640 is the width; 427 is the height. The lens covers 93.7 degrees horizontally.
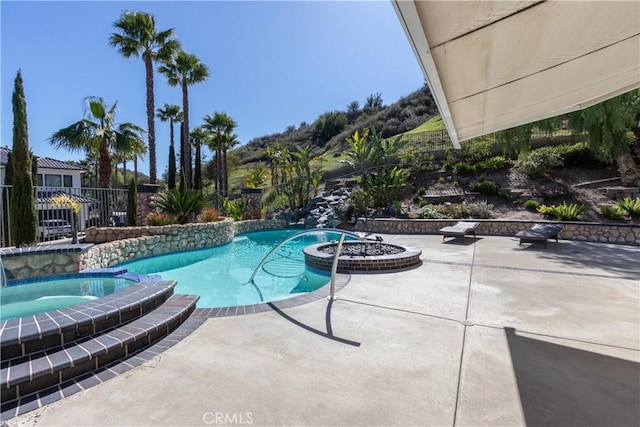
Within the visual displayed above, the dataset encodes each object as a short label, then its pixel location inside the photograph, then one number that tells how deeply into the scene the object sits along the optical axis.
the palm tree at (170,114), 27.16
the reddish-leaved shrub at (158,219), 10.97
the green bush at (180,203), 12.09
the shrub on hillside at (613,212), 10.83
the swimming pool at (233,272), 6.41
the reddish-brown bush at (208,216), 12.95
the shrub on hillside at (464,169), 17.89
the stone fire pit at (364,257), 6.52
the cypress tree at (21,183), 7.40
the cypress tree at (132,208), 10.66
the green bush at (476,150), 18.62
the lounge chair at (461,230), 10.40
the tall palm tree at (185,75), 20.09
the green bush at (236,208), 17.03
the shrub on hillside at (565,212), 11.27
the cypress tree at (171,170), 21.14
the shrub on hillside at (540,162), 15.72
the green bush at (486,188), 15.55
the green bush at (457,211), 14.10
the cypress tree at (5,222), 7.70
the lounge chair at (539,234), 8.83
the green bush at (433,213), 14.28
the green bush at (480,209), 13.68
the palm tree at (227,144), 24.99
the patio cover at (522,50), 2.25
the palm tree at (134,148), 13.84
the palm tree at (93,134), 12.61
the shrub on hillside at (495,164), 17.41
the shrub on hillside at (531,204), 13.48
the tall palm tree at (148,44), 16.42
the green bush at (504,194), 15.00
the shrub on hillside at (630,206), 10.64
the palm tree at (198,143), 23.92
